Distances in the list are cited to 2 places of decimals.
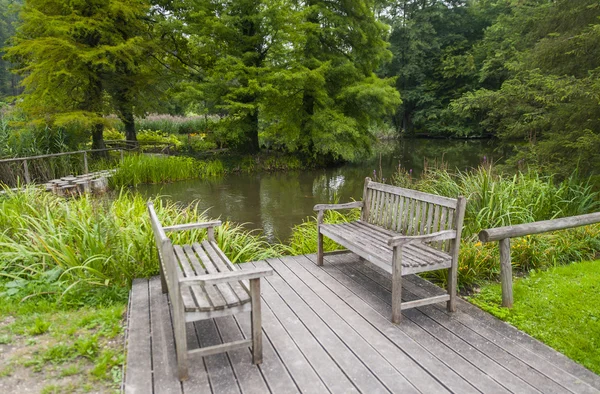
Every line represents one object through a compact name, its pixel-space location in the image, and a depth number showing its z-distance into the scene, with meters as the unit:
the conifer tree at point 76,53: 12.01
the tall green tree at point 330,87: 16.45
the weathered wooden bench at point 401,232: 3.18
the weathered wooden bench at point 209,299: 2.43
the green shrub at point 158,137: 18.65
